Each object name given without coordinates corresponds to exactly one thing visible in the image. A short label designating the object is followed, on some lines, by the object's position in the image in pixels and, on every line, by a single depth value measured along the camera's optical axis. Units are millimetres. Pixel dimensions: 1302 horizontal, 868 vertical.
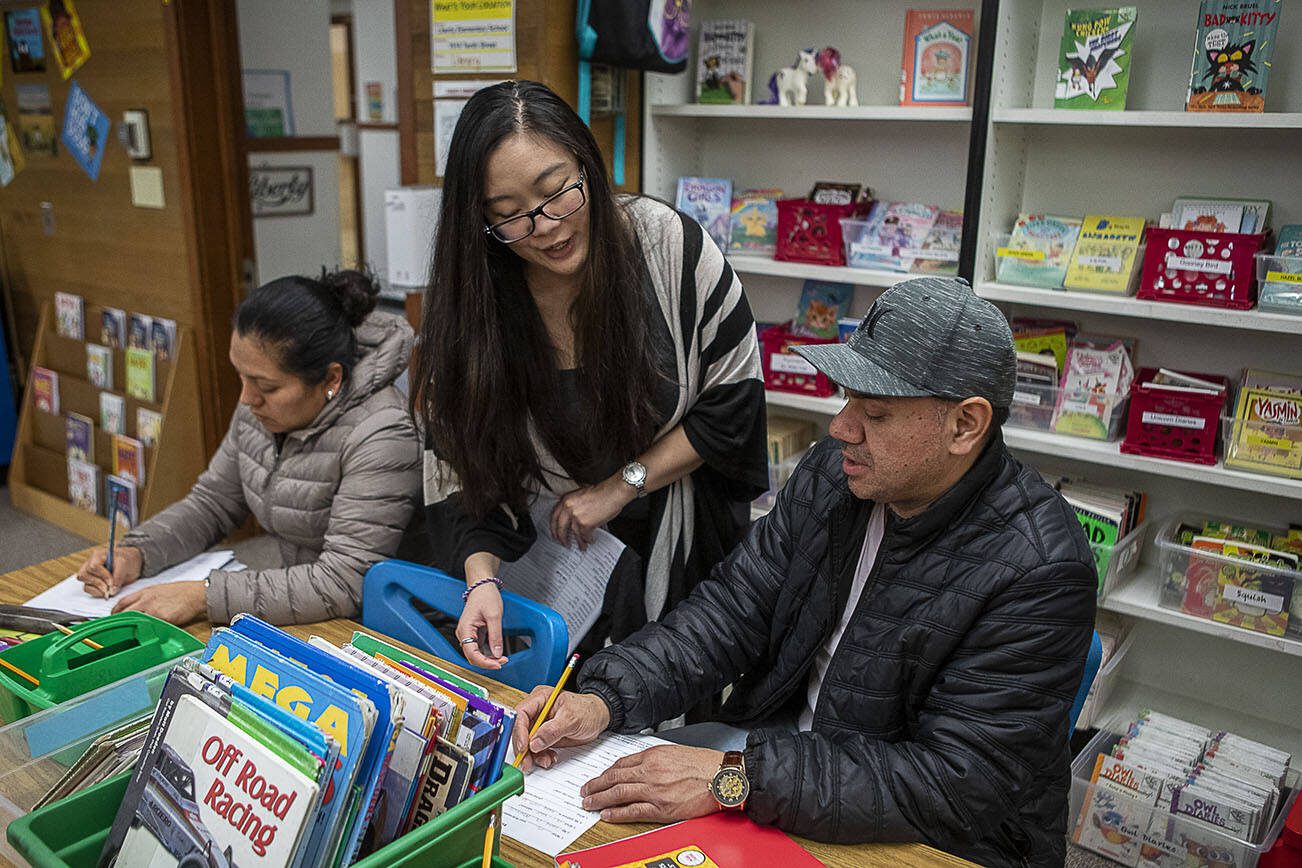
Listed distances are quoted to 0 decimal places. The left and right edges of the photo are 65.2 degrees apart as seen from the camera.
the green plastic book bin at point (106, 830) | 966
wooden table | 1155
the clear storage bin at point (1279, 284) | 2285
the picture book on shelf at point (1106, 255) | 2502
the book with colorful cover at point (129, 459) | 3924
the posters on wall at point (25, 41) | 4105
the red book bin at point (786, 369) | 3000
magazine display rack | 3797
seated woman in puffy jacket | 1786
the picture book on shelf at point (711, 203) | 3111
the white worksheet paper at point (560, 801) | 1191
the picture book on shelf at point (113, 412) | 4012
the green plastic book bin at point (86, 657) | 1357
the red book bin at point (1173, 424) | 2428
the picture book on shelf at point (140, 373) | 3883
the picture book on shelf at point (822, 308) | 3125
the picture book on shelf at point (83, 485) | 4141
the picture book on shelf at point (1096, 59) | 2410
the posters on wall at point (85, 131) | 3926
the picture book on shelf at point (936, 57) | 2678
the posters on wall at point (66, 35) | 3900
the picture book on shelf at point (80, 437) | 4168
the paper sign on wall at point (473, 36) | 2783
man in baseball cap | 1225
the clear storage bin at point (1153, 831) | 2217
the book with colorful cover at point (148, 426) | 3844
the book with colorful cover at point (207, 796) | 890
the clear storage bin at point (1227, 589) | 2359
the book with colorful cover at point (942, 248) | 2789
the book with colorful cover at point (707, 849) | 1146
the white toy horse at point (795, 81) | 2891
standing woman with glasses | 1615
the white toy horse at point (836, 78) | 2863
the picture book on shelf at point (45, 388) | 4340
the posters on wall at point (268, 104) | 3945
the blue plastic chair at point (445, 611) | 1626
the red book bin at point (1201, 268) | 2326
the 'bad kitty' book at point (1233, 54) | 2236
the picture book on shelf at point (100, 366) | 4066
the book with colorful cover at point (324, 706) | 908
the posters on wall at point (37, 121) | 4164
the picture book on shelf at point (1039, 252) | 2600
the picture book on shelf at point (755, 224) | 3090
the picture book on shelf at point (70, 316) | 4203
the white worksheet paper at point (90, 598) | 1760
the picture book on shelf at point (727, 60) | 3021
